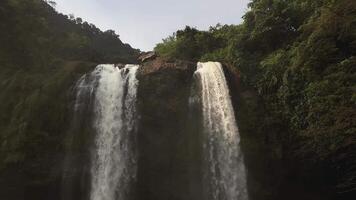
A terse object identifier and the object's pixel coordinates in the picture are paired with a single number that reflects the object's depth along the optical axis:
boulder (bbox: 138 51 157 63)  23.20
